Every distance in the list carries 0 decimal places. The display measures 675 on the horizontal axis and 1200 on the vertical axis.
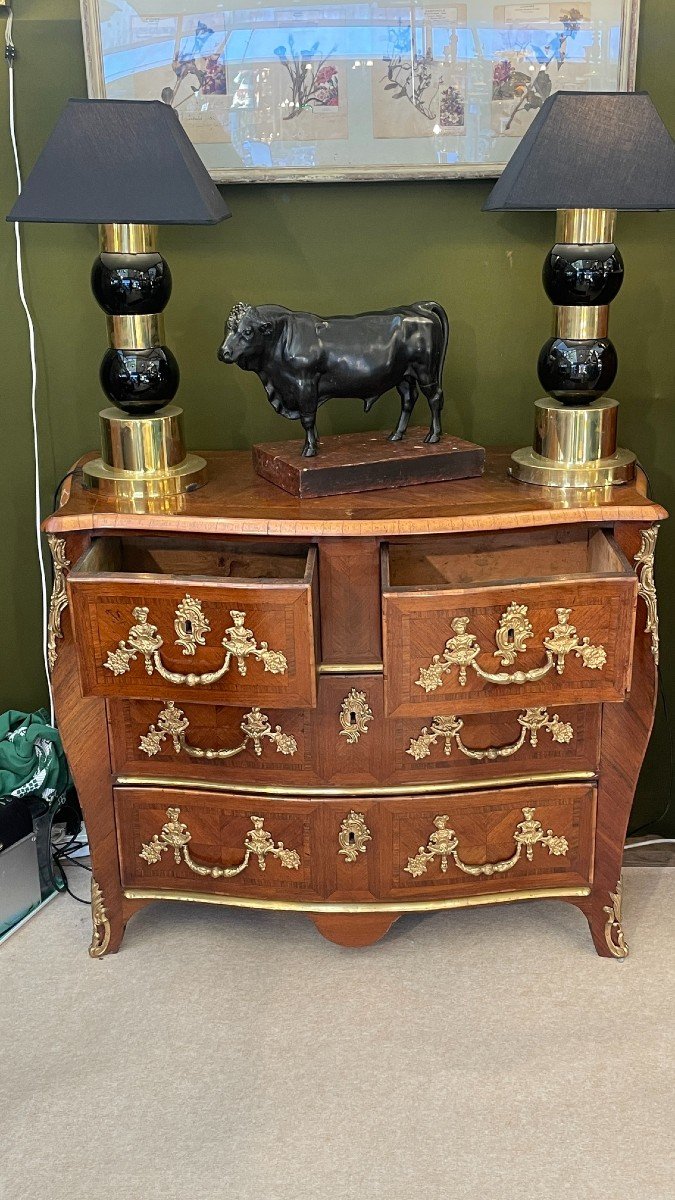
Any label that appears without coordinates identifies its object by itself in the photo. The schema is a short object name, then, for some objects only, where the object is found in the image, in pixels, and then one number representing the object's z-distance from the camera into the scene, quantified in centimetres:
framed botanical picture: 175
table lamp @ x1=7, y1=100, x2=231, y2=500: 149
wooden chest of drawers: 150
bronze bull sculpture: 164
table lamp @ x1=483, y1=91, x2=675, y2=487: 149
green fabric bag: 195
